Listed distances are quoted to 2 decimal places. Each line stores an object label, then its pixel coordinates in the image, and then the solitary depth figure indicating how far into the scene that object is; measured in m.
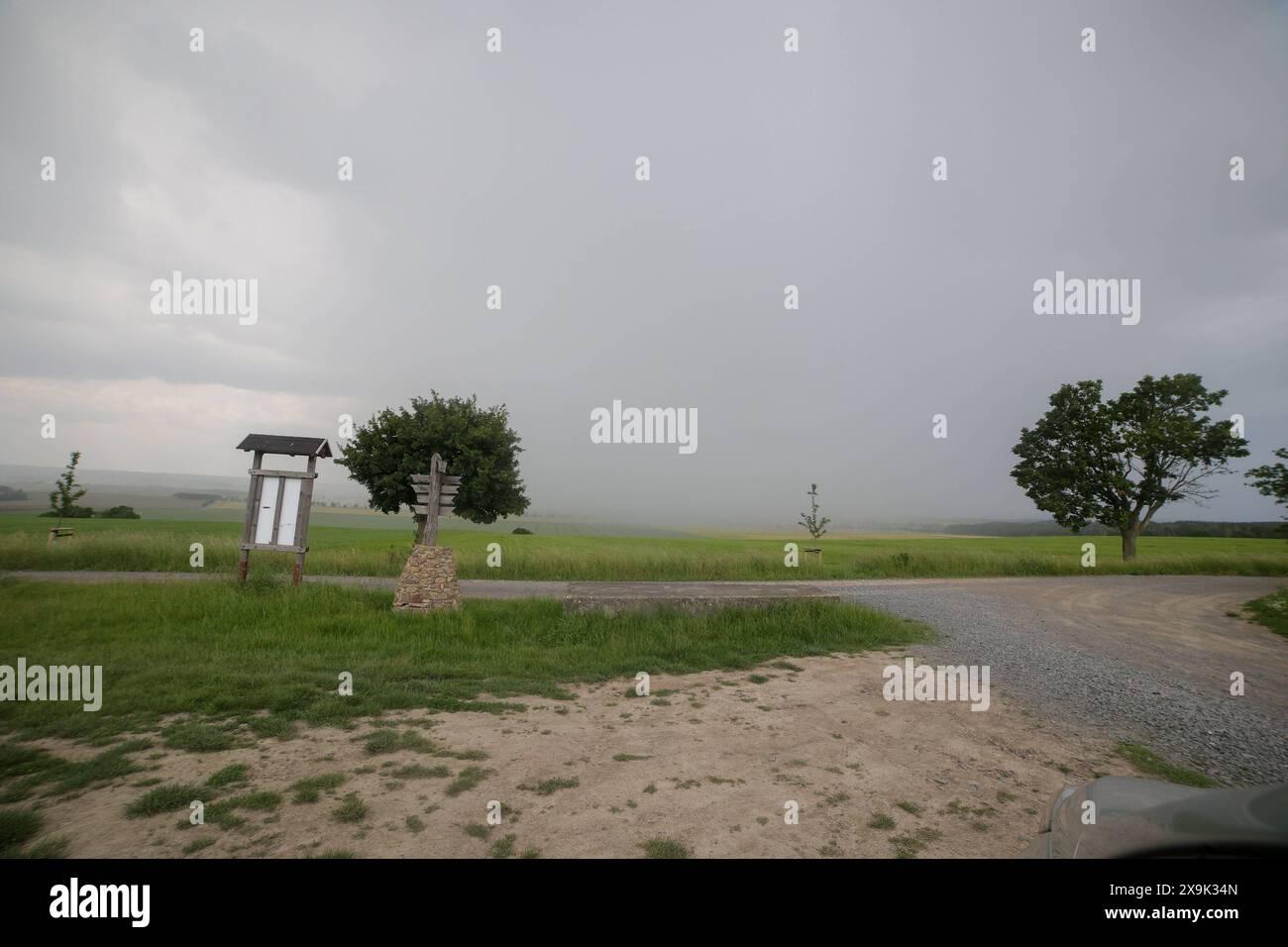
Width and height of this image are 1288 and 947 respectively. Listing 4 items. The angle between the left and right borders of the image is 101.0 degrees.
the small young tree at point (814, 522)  30.80
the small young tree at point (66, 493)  29.98
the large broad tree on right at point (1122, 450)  30.88
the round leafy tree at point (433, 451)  25.61
